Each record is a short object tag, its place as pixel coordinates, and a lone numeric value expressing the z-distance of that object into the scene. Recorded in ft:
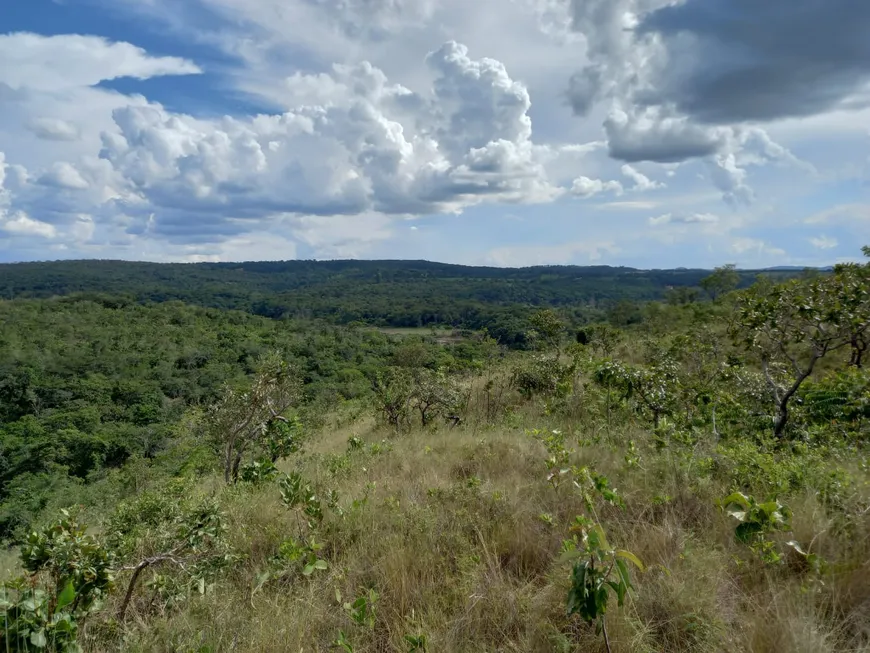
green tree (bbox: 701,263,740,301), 164.76
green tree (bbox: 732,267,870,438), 15.48
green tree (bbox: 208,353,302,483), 20.24
